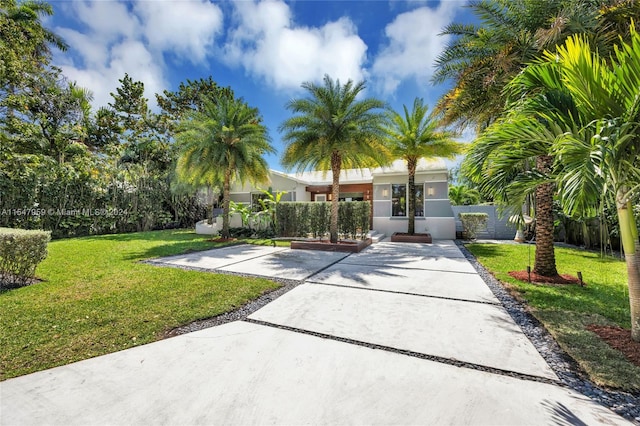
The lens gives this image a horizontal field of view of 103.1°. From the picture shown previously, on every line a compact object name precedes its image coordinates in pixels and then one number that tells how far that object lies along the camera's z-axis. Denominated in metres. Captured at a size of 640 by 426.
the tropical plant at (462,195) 23.77
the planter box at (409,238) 14.40
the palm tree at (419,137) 14.27
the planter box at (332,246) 11.26
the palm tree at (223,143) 13.54
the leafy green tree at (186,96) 24.50
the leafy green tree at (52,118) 15.24
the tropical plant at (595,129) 2.92
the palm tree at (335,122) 11.40
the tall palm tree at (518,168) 4.02
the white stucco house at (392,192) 16.50
